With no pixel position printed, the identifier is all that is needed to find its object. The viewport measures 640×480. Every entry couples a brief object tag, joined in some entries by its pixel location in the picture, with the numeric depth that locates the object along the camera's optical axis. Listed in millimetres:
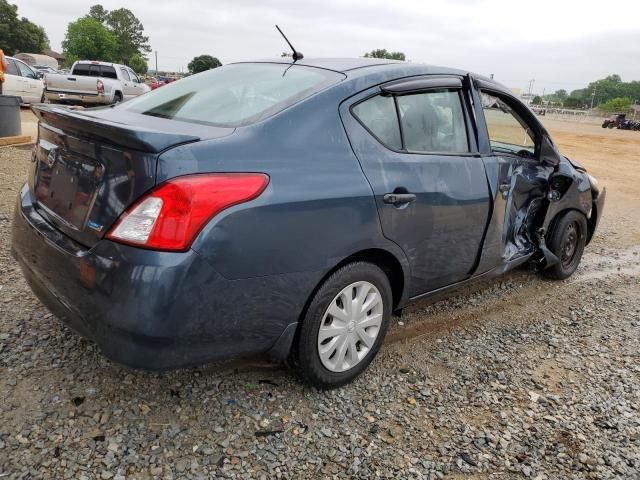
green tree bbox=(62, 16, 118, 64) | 77375
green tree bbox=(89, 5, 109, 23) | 102188
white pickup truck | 16359
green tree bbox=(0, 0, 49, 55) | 68938
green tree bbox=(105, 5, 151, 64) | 99212
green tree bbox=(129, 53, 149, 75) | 89731
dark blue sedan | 1921
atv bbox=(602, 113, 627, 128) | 42425
